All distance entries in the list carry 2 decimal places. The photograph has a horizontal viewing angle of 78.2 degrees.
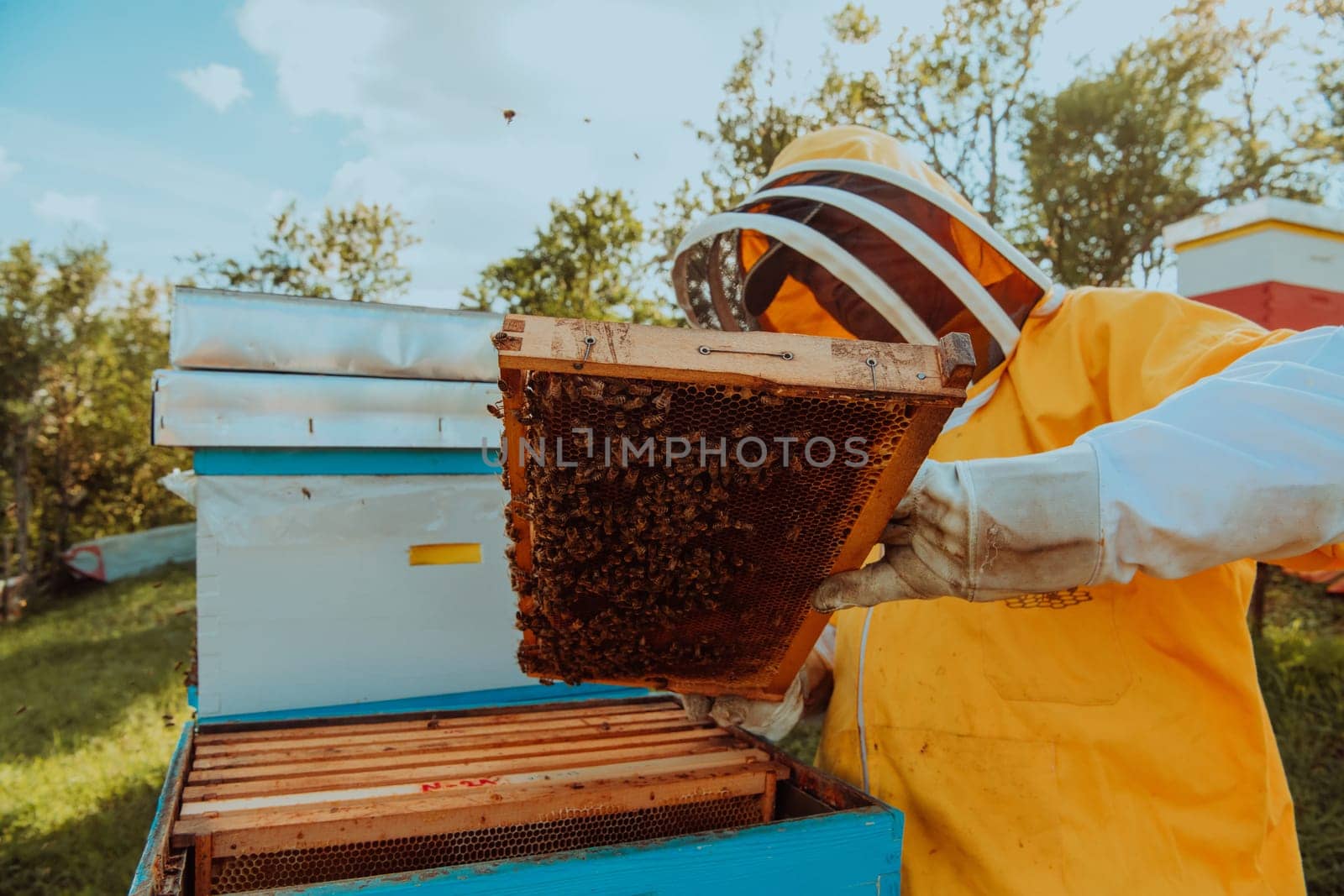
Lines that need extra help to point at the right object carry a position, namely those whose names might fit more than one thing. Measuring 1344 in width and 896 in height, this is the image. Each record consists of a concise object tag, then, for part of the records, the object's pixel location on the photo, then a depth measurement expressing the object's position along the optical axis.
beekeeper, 1.27
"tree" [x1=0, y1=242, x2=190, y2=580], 14.97
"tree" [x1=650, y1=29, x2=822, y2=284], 9.80
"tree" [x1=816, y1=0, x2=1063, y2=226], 10.62
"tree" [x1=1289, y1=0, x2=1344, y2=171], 10.23
